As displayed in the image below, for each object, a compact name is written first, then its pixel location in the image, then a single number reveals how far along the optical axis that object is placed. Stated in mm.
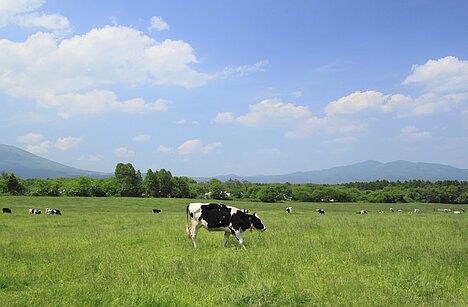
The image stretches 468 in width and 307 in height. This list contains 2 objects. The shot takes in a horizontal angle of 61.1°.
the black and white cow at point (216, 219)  16216
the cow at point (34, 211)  46131
